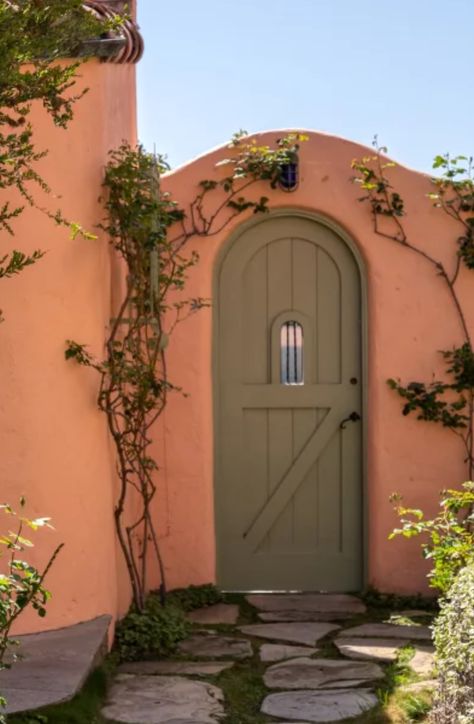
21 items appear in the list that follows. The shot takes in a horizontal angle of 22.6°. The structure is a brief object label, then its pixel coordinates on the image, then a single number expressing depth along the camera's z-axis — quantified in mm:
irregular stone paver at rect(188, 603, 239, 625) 7113
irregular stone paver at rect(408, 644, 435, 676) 5820
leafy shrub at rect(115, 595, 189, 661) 6270
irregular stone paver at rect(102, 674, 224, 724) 5230
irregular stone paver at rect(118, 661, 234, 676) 5973
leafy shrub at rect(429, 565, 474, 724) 4371
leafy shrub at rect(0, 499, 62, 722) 3609
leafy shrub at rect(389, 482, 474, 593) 5109
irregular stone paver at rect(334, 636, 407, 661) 6250
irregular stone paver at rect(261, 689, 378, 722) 5285
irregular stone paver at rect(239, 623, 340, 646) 6672
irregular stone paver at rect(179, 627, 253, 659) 6324
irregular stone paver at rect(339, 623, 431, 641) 6664
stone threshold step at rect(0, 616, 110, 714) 4945
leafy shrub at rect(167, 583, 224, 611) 7410
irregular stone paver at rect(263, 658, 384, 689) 5773
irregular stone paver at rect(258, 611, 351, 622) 7152
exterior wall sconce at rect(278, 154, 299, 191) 7699
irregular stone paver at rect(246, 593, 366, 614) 7414
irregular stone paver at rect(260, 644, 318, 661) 6285
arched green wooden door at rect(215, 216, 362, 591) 7820
